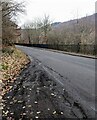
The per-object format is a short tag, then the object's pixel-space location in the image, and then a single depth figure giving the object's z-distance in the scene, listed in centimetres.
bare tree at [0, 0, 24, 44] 1292
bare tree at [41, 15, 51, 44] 3988
